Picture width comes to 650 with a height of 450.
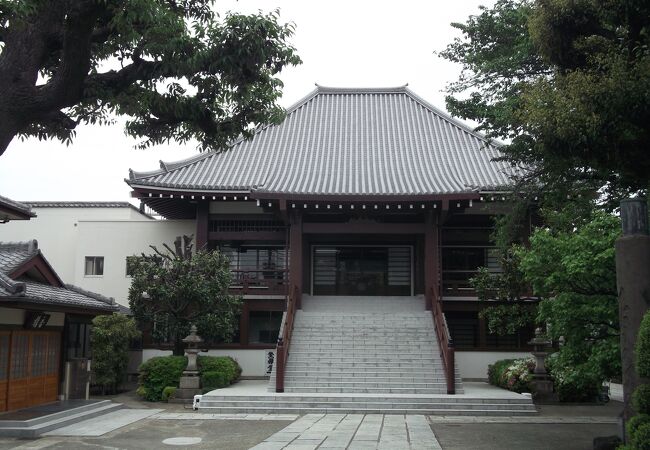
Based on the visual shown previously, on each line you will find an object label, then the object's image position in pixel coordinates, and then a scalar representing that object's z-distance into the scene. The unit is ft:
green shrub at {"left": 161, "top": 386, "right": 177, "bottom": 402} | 54.22
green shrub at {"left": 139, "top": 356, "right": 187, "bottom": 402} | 54.95
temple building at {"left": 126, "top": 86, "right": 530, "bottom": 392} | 68.74
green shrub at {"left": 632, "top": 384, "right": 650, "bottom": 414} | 19.74
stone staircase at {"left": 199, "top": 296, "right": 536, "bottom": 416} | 49.44
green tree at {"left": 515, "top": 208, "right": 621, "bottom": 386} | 29.19
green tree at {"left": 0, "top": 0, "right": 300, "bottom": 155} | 18.42
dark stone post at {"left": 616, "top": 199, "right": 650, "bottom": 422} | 22.27
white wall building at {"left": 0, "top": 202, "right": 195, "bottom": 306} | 78.38
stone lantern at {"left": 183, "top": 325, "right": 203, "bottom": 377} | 55.31
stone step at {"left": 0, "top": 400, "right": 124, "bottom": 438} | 36.73
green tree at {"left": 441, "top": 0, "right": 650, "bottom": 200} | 23.18
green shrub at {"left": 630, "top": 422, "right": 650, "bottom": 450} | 19.13
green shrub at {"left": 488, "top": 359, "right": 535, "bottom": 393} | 55.83
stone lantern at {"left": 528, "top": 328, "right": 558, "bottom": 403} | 54.78
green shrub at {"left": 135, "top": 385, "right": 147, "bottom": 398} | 54.95
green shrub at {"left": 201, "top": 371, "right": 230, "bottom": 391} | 56.44
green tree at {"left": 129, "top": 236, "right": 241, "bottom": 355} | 56.18
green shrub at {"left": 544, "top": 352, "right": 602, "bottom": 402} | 29.70
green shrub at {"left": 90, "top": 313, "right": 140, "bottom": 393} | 56.49
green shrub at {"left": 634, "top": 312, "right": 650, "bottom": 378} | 18.71
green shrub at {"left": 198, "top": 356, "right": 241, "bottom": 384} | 57.96
